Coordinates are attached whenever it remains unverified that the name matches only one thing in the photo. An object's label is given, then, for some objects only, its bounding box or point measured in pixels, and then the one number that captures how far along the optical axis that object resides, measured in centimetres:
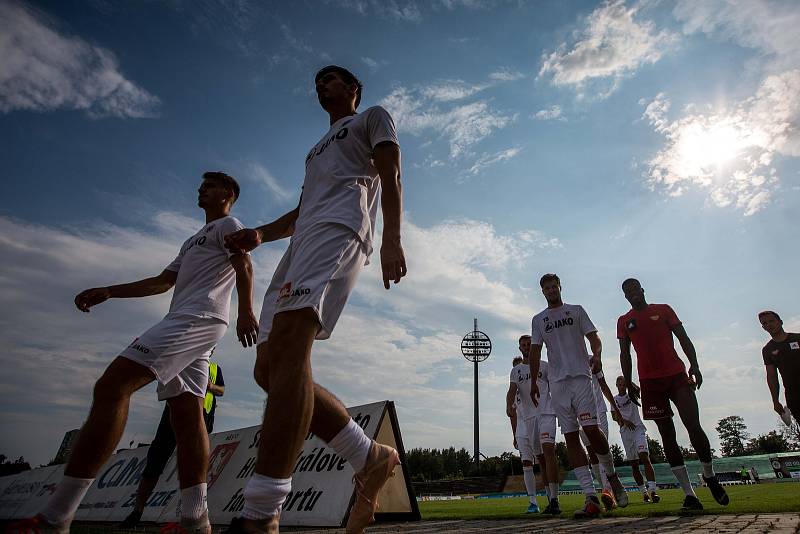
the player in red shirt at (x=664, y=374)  581
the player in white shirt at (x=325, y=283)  212
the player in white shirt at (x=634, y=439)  976
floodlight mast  6406
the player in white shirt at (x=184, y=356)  285
